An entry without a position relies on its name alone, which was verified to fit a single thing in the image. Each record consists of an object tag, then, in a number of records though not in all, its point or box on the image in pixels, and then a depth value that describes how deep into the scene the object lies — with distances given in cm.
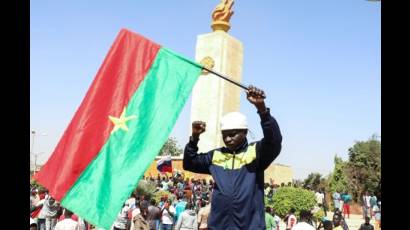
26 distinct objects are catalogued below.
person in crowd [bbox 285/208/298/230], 1144
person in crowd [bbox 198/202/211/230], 982
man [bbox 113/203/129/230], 1133
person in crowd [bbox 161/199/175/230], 1299
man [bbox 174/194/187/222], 1360
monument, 2188
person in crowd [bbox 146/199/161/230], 1185
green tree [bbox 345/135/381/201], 3250
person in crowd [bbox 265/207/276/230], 1011
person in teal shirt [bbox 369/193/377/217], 2177
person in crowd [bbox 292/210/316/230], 777
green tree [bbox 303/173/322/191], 3454
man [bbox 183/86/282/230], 357
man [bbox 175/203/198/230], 1120
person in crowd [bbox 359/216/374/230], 1030
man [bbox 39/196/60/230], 1173
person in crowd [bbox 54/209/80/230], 832
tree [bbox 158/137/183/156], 7449
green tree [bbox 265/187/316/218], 1620
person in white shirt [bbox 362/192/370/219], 2131
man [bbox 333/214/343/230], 941
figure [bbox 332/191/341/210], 2218
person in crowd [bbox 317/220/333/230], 906
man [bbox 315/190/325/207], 2209
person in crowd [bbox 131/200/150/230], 1091
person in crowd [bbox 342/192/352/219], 2298
